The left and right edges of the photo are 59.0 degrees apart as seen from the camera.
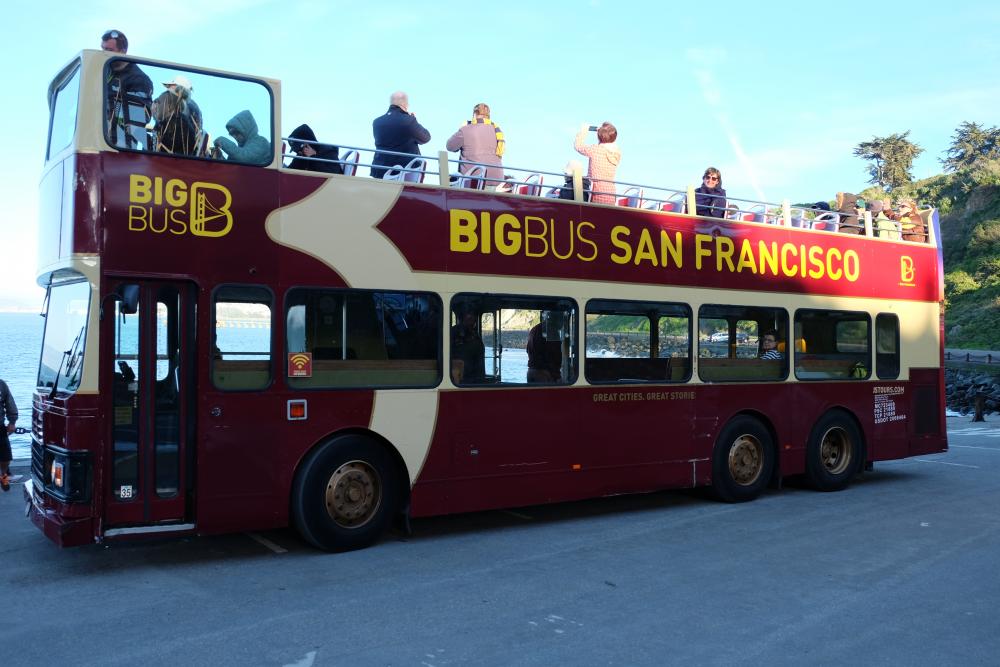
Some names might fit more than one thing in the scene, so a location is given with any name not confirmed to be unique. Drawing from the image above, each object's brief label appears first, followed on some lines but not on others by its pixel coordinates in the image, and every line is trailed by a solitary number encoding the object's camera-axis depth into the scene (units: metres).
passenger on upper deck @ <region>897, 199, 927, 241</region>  12.30
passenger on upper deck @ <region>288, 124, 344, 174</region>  7.44
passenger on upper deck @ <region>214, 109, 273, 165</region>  7.03
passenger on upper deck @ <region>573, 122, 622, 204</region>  9.64
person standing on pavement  9.57
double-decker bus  6.59
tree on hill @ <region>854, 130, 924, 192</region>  100.94
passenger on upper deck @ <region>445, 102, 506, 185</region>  9.17
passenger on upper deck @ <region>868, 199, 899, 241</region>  12.03
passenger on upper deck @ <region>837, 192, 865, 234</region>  11.76
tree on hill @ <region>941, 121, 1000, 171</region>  98.38
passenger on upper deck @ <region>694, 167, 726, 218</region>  10.18
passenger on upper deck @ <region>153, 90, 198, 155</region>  6.73
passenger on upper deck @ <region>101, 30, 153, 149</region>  6.55
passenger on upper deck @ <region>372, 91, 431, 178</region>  8.52
